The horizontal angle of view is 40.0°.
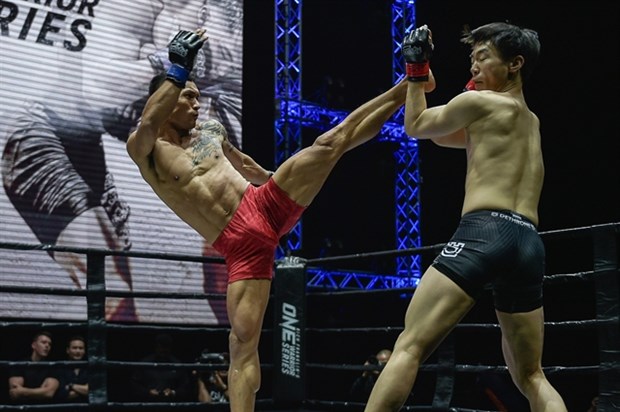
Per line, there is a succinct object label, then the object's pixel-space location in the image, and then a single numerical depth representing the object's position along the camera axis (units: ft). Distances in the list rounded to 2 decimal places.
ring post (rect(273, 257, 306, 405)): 15.94
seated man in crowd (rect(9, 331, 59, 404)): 16.35
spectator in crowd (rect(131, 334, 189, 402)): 17.65
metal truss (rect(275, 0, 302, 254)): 23.99
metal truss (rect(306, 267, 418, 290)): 25.26
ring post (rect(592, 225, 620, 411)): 10.79
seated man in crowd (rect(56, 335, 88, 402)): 16.77
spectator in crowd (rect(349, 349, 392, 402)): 17.70
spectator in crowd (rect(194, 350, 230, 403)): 18.38
